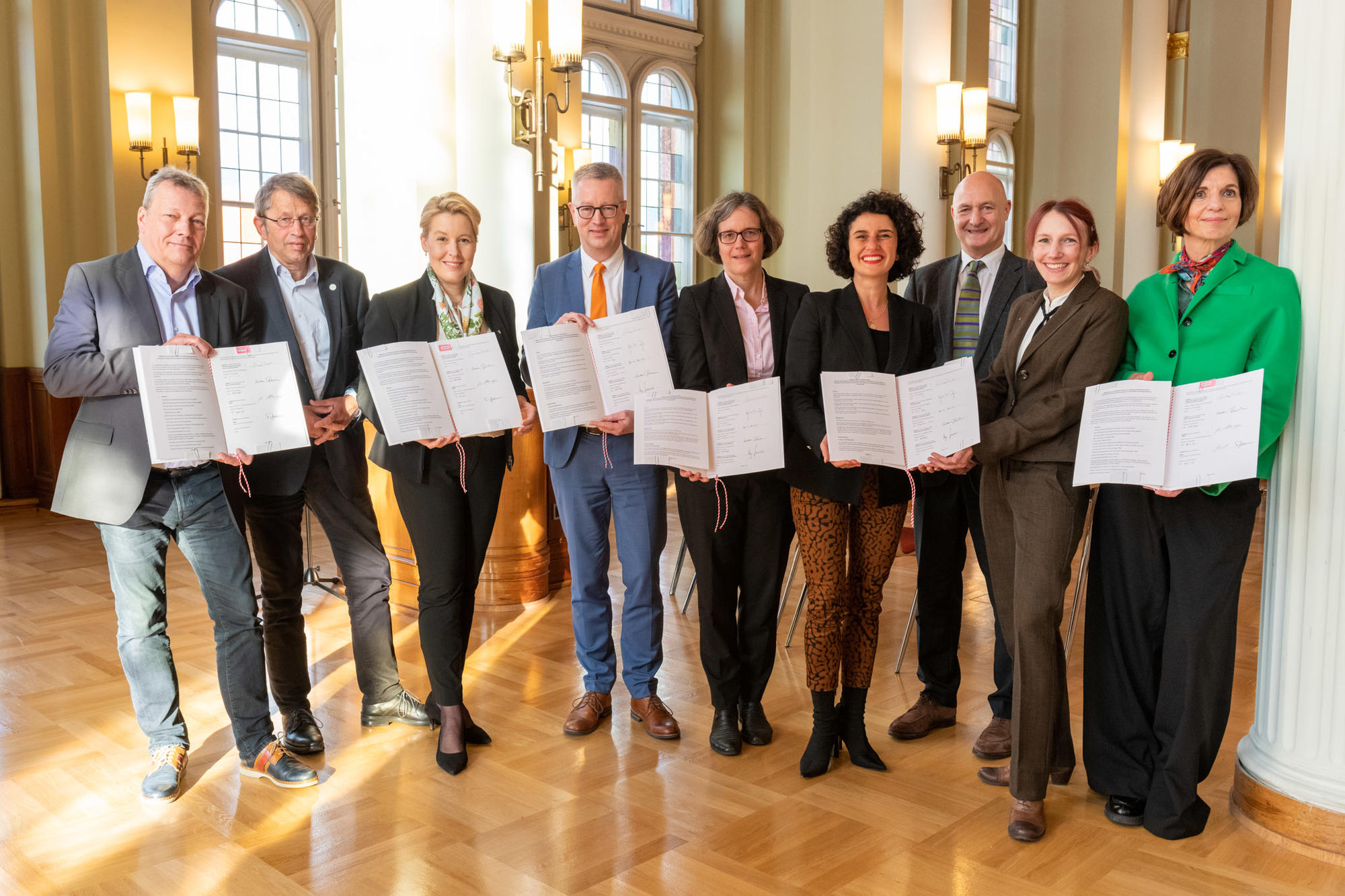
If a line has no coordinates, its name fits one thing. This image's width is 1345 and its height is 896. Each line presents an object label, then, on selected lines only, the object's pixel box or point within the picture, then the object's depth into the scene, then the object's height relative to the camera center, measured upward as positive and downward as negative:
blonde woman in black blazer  3.07 -0.37
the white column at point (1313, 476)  2.54 -0.32
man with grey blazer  2.73 -0.36
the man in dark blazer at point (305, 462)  3.06 -0.35
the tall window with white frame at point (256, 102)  8.41 +1.93
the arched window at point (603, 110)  10.55 +2.31
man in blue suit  3.31 -0.48
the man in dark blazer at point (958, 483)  3.20 -0.42
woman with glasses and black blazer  3.09 -0.39
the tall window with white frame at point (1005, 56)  12.17 +3.30
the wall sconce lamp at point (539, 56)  5.03 +1.43
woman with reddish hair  2.59 -0.26
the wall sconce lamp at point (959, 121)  6.61 +1.49
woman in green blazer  2.48 -0.50
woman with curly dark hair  2.95 -0.35
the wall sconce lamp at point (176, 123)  7.41 +1.53
